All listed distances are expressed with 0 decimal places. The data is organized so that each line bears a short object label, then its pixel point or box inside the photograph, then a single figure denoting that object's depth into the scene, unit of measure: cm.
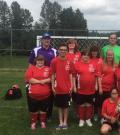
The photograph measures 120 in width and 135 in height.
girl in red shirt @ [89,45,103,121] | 358
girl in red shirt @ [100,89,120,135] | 342
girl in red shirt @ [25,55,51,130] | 346
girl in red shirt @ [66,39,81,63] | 372
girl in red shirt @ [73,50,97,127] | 355
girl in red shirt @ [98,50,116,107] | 354
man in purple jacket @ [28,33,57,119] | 360
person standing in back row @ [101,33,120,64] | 378
